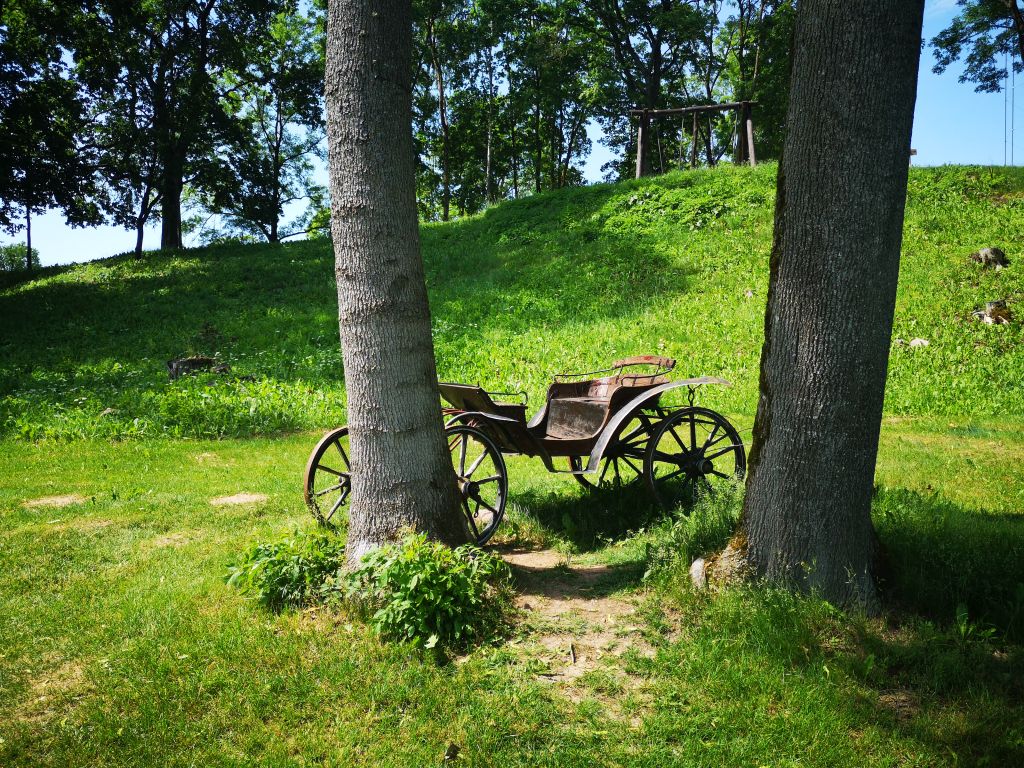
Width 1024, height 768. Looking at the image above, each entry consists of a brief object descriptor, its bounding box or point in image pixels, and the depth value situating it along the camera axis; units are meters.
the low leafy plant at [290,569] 4.25
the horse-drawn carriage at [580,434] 5.40
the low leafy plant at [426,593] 3.77
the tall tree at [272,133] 27.39
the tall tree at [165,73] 23.19
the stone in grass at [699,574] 4.12
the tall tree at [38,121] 20.14
